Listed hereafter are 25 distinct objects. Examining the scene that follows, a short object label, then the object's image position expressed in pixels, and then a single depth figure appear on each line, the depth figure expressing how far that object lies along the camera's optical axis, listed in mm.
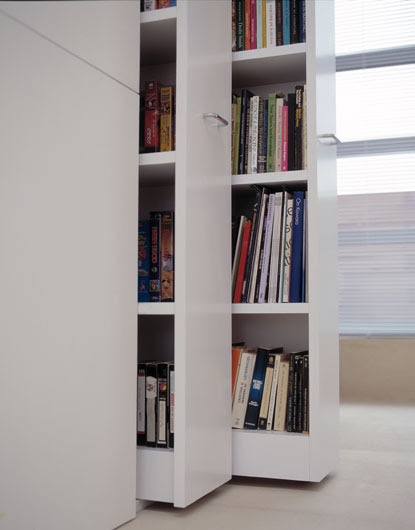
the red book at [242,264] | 2084
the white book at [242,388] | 2025
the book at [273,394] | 2014
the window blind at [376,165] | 4723
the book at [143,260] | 1773
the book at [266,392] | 2018
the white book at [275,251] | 2043
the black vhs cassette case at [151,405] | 1730
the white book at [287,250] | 2023
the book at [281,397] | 2004
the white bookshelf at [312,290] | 1942
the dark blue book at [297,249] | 2010
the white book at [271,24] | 2096
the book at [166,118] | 1786
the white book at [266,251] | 2055
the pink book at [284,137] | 2080
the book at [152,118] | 1793
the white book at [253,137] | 2105
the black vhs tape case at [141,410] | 1743
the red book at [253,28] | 2117
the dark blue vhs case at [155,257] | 1772
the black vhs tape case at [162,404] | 1719
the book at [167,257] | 1764
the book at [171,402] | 1706
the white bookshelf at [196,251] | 1654
